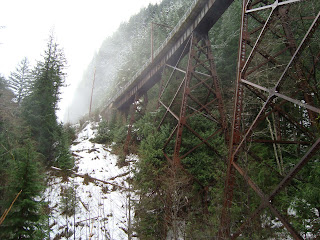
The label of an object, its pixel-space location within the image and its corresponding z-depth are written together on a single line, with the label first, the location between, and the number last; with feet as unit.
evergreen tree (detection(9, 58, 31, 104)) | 85.60
